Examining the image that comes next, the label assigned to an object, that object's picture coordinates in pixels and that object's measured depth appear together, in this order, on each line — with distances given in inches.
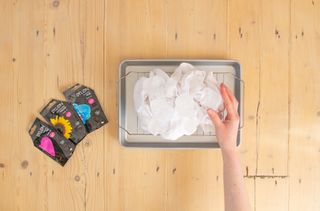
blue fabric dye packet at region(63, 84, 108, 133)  42.3
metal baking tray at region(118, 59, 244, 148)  41.9
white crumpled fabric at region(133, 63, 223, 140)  38.1
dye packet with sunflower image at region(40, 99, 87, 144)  42.1
